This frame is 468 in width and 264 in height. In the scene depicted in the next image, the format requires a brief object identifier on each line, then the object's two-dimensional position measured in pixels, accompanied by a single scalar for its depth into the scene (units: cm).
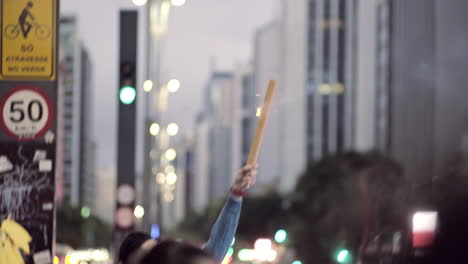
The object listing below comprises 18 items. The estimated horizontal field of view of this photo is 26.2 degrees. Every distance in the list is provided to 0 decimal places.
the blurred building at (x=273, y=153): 18175
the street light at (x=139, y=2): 2327
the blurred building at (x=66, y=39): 19464
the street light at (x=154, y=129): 2521
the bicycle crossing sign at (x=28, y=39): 675
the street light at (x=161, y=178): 4939
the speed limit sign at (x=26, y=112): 670
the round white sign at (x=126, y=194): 1880
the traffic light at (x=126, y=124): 1622
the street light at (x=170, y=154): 5497
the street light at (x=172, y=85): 3253
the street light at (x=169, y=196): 8016
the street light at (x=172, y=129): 4412
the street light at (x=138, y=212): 3006
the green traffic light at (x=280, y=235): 1970
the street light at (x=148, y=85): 2355
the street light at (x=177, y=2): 2445
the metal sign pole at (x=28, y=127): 656
